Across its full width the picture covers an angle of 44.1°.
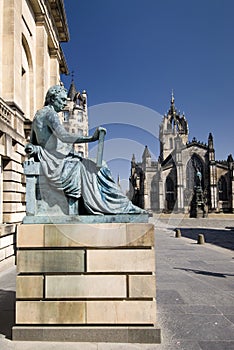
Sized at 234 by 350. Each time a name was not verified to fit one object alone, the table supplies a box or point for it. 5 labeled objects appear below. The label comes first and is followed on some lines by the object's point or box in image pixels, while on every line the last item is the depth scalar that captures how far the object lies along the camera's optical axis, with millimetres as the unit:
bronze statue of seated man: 4207
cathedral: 71438
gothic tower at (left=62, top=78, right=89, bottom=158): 71331
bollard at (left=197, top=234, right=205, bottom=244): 15680
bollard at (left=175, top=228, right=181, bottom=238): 19466
